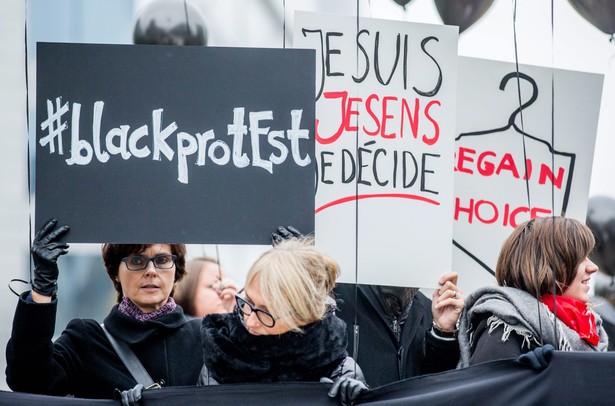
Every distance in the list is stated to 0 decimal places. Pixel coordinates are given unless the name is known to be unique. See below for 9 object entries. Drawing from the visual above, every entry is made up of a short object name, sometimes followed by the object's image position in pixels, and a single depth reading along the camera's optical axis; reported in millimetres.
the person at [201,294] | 8250
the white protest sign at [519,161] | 6531
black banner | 5211
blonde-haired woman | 5289
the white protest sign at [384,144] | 6000
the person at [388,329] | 6379
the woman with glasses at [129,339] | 5789
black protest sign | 5711
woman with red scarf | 5457
